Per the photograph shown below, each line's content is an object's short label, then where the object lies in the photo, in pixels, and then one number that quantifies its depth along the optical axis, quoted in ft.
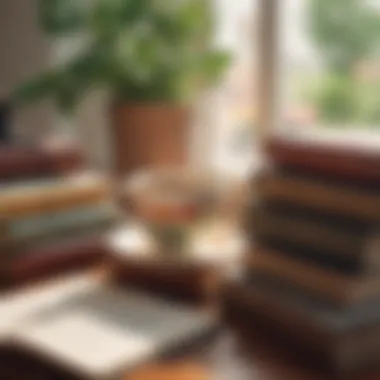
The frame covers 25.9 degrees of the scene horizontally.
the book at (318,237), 2.67
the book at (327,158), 2.73
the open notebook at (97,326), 2.53
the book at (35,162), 3.68
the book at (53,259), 3.38
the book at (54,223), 3.40
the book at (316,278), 2.64
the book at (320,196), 2.68
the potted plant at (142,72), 4.38
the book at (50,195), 3.43
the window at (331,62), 4.36
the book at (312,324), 2.55
